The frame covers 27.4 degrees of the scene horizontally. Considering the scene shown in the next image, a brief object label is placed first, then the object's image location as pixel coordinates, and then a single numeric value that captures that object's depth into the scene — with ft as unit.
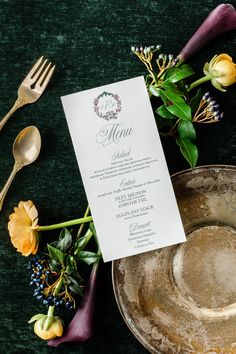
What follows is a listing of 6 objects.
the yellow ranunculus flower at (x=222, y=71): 2.59
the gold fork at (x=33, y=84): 2.82
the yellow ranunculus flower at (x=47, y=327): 2.70
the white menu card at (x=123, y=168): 2.70
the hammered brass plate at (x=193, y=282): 2.74
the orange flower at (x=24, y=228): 2.67
